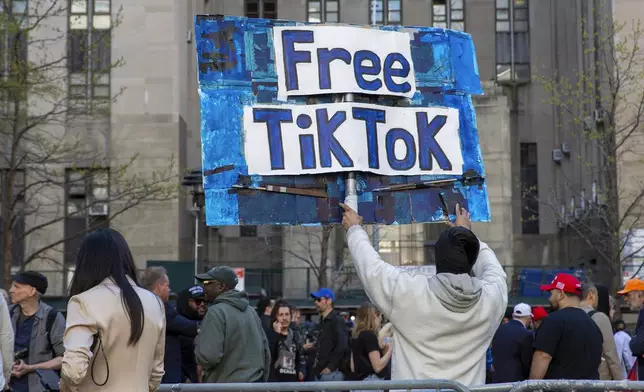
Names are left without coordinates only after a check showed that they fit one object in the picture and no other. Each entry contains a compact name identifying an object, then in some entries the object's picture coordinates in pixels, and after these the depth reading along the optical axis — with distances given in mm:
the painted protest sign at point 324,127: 8398
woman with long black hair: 5480
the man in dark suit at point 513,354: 11188
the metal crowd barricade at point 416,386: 6289
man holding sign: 6301
